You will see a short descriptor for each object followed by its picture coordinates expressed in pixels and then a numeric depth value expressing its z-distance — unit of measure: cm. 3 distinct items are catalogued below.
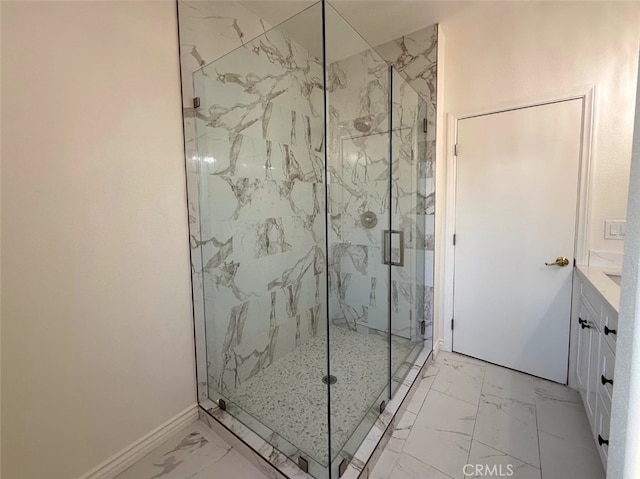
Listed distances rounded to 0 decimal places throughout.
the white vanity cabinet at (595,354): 124
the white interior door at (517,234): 196
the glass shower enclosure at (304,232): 175
